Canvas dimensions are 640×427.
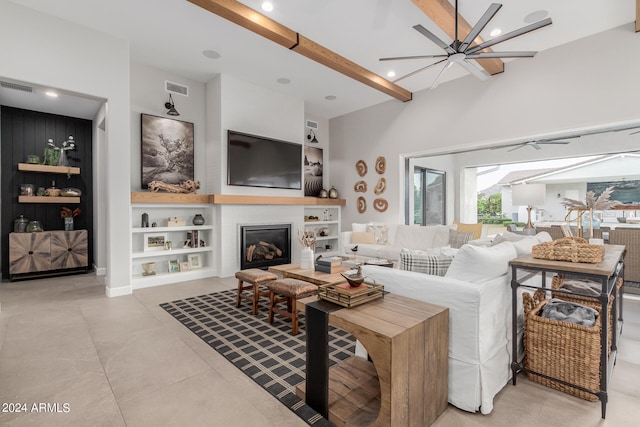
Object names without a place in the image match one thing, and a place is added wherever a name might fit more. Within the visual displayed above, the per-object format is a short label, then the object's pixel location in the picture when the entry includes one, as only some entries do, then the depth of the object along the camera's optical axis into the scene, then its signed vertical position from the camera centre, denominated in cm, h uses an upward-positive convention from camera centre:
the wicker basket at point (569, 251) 182 -27
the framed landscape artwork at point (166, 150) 463 +96
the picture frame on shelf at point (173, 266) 478 -87
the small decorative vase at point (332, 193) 697 +38
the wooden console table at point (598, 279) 165 -42
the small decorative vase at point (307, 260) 370 -61
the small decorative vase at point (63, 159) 522 +91
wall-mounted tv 505 +87
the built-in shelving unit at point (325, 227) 681 -40
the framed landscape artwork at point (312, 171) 686 +88
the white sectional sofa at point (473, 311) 168 -60
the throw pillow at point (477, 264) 183 -34
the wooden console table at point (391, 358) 136 -73
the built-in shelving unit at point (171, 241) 448 -49
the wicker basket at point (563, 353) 177 -89
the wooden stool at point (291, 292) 276 -77
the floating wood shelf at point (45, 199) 484 +20
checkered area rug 195 -112
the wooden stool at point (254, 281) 321 -76
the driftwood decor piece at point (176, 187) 449 +37
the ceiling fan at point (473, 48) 260 +159
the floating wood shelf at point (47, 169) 482 +70
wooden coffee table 317 -72
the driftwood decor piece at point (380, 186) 624 +48
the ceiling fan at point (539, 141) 468 +108
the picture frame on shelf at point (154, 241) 454 -47
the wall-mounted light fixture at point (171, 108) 477 +162
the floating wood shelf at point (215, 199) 430 +19
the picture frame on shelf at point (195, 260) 500 -83
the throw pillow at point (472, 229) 481 -32
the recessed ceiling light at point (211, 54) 422 +221
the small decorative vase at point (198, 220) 499 -16
